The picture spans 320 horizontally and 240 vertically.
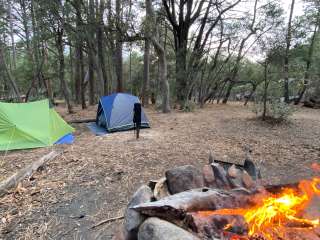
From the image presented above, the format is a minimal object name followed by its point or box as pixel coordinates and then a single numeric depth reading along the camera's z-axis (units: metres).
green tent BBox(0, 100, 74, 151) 6.43
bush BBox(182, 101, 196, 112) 13.79
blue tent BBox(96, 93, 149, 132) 8.98
